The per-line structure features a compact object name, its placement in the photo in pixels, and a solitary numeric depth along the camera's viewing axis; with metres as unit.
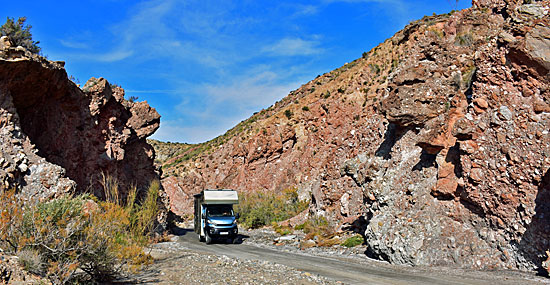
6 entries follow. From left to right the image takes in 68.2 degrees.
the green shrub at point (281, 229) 28.38
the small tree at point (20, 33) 23.05
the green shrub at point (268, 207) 35.38
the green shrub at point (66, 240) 7.46
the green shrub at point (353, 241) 19.52
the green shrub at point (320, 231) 21.17
